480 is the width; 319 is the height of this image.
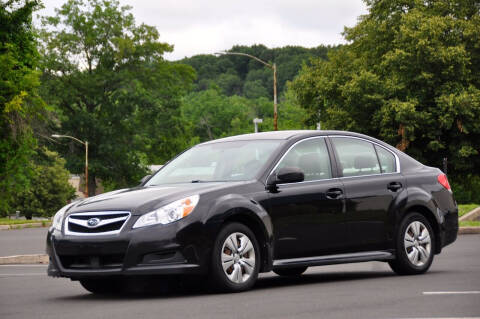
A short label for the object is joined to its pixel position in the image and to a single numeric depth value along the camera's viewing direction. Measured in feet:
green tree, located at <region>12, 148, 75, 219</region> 299.58
